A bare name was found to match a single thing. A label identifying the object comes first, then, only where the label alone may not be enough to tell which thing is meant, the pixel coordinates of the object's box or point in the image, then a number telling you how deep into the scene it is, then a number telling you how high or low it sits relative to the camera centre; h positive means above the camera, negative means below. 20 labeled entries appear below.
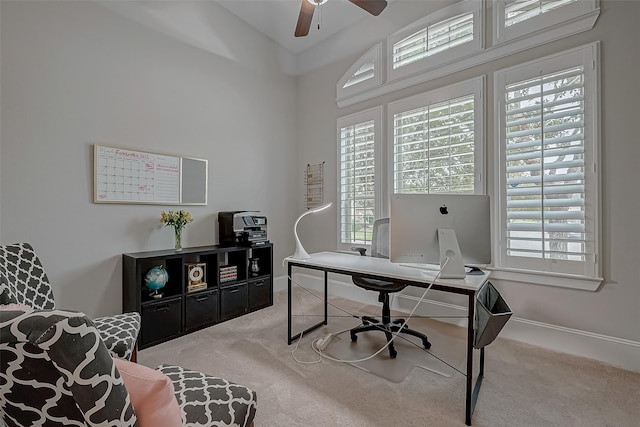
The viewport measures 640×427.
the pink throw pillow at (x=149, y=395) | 0.70 -0.46
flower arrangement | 2.80 -0.04
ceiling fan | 2.26 +1.74
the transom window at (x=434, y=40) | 2.74 +1.84
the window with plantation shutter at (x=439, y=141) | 2.68 +0.76
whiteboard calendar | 2.48 +0.39
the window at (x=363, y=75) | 3.35 +1.78
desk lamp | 2.43 -0.34
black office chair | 2.29 -0.87
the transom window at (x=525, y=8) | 2.29 +1.76
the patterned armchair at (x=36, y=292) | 1.51 -0.43
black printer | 3.22 -0.16
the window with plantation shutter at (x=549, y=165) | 2.13 +0.40
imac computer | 1.76 -0.08
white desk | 1.52 -0.40
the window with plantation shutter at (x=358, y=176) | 3.39 +0.50
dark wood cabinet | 2.42 -0.73
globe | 2.46 -0.57
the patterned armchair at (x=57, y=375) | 0.55 -0.33
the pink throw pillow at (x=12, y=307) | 0.77 -0.26
